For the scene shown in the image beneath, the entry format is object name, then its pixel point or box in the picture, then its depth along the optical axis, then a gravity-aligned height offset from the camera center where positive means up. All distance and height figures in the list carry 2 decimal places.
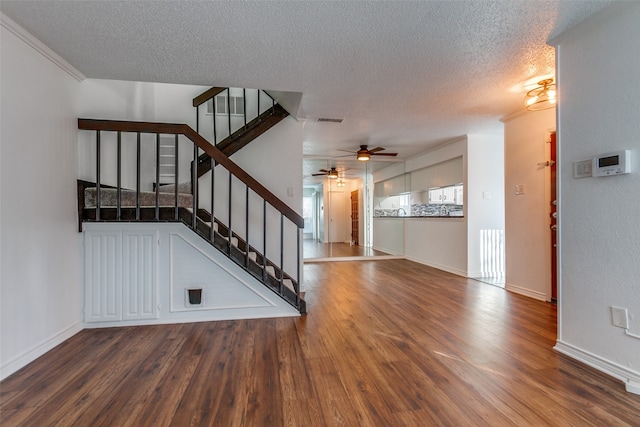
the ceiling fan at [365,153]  5.31 +1.14
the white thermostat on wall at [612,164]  1.83 +0.33
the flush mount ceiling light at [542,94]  2.81 +1.17
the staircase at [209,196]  2.70 +0.19
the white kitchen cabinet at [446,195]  5.25 +0.37
